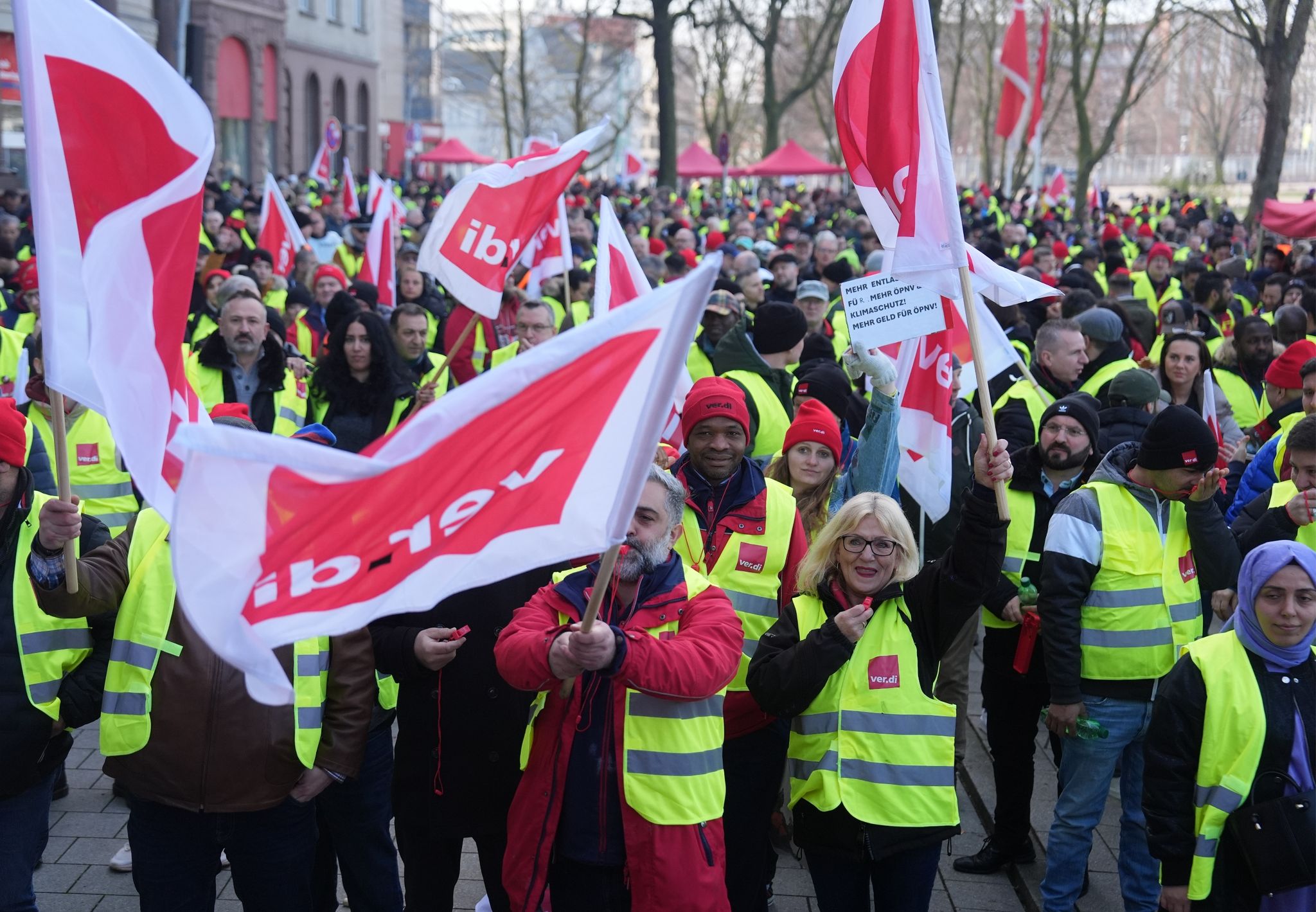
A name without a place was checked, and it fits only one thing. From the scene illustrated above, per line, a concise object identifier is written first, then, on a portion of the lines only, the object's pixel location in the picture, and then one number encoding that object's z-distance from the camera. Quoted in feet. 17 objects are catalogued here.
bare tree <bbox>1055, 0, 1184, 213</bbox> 119.96
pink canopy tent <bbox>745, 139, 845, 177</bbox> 113.70
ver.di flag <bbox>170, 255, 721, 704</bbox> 8.54
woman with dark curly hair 22.76
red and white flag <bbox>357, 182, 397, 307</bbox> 35.60
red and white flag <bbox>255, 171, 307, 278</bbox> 39.29
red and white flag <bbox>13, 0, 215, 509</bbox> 10.85
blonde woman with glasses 12.75
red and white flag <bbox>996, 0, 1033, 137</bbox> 67.56
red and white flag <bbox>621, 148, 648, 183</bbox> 109.40
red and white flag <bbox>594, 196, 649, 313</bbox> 21.44
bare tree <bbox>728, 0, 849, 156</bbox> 126.21
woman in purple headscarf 11.97
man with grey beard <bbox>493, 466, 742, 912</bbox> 11.55
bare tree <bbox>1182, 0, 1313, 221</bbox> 67.46
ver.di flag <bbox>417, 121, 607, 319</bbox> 22.74
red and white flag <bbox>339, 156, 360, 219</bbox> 76.54
